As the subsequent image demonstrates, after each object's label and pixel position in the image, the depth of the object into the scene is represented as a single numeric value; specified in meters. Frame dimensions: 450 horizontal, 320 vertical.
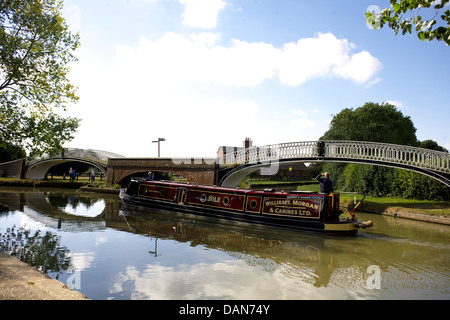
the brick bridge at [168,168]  17.47
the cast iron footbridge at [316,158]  12.34
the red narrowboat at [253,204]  9.05
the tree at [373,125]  25.58
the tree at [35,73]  9.44
